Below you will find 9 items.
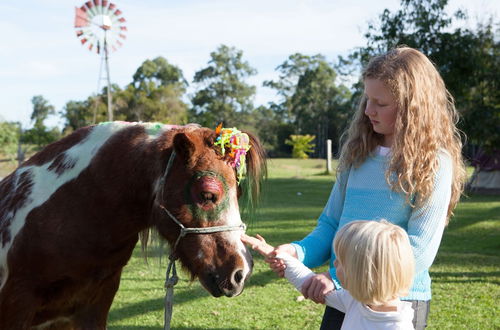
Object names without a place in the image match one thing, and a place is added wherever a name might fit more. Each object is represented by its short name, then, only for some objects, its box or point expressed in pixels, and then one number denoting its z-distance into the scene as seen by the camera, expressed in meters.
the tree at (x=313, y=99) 53.06
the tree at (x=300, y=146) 41.84
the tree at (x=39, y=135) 34.06
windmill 23.31
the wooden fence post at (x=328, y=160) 25.39
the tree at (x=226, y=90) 57.14
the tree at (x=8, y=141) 29.08
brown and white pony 2.28
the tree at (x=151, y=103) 37.09
